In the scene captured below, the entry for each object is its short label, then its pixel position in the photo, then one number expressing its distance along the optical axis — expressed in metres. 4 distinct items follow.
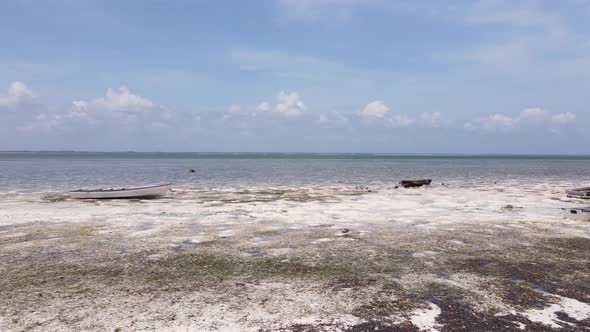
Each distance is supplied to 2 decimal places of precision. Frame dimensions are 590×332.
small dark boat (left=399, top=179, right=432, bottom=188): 37.19
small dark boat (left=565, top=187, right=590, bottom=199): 28.23
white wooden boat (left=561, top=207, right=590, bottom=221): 17.64
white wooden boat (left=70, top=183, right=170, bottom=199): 26.48
